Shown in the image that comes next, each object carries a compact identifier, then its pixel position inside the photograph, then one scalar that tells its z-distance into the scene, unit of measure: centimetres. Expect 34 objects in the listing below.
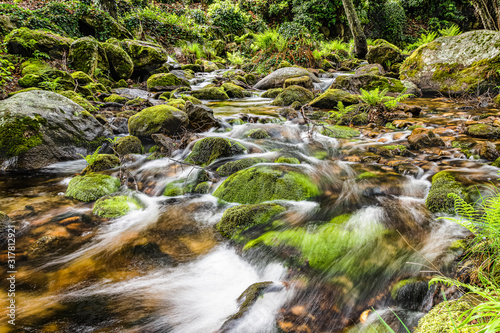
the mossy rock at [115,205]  339
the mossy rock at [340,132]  583
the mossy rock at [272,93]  1019
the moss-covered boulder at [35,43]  840
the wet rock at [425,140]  470
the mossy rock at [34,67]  767
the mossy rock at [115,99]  812
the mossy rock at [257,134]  607
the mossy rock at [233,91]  1060
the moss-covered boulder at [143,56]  1217
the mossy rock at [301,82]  996
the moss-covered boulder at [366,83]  927
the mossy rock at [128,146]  531
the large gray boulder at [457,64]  762
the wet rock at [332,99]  796
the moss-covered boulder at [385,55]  1218
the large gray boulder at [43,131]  462
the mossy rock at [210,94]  1007
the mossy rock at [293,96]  884
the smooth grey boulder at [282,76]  1134
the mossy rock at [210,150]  481
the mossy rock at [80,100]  661
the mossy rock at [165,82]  1062
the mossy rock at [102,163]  466
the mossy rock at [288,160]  448
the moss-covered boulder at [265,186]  341
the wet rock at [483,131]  461
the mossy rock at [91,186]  377
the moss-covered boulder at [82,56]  966
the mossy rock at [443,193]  277
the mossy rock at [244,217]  291
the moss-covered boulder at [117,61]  1083
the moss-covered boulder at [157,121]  555
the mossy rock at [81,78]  844
